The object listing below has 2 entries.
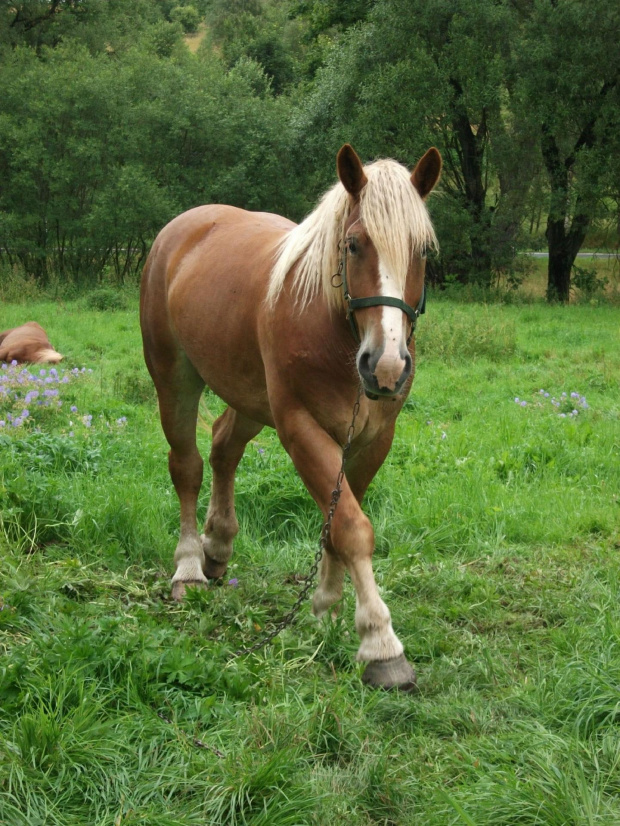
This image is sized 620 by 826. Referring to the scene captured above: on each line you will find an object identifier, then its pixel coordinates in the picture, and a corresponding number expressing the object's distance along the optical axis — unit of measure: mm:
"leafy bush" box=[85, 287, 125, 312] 16406
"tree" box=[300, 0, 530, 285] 18578
